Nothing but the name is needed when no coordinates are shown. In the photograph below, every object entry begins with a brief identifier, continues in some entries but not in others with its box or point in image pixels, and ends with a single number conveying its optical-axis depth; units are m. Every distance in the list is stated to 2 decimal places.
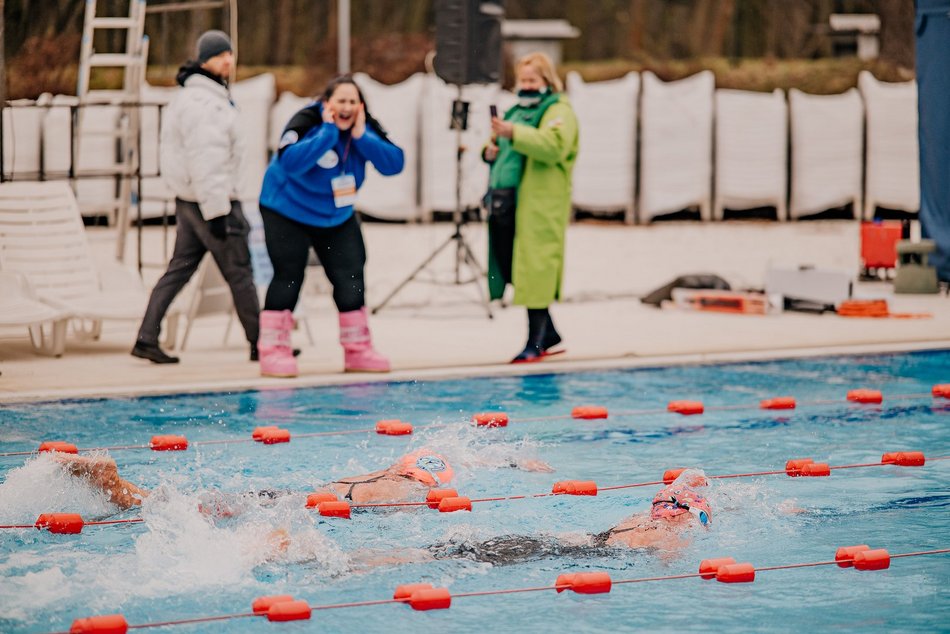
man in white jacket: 14.01
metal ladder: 17.18
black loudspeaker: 18.21
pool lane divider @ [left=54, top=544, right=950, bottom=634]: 6.99
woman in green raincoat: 14.60
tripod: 17.67
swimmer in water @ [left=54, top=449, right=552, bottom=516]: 9.23
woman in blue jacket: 13.28
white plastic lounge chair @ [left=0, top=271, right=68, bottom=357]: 14.17
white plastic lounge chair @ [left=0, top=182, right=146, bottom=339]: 15.40
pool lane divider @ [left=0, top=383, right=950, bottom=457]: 11.29
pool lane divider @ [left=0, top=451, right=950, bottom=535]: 8.92
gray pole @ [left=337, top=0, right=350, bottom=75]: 21.56
